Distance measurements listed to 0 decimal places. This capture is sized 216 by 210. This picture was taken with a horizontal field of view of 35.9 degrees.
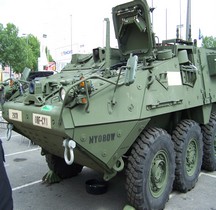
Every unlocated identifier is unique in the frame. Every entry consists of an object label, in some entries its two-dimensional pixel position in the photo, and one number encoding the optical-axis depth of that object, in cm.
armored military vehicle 345
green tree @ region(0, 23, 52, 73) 2811
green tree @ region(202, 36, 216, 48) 3863
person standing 281
